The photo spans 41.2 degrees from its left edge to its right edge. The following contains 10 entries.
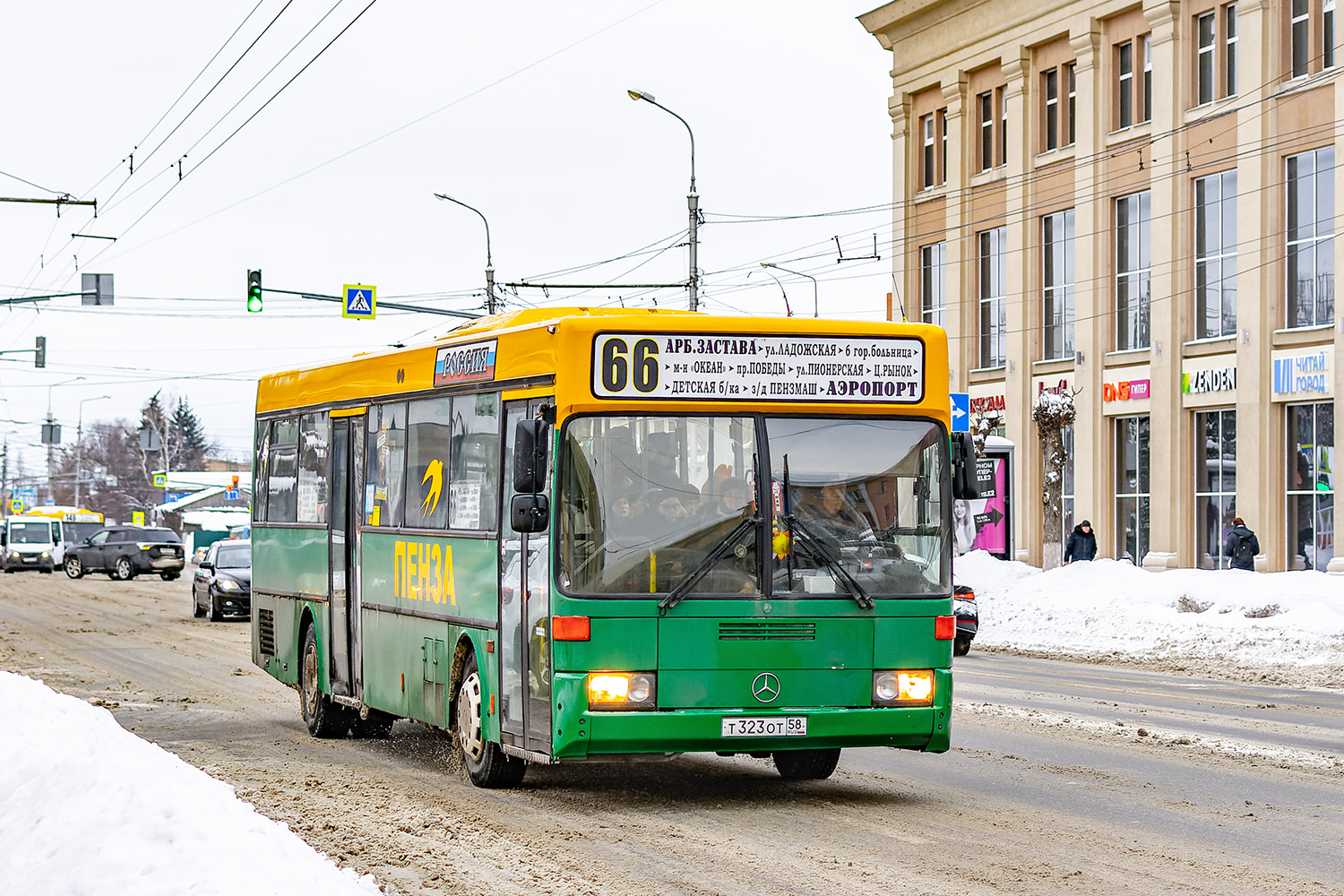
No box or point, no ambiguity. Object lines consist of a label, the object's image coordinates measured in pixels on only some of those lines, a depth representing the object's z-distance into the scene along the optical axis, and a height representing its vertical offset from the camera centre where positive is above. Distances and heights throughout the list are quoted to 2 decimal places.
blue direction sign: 28.22 +1.32
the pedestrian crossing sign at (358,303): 37.50 +4.06
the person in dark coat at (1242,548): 32.50 -0.99
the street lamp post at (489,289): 41.00 +4.73
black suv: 55.62 -1.90
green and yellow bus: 9.44 -0.25
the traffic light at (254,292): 35.50 +4.08
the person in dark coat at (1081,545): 36.09 -1.03
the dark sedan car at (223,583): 32.16 -1.59
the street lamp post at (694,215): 34.31 +5.56
